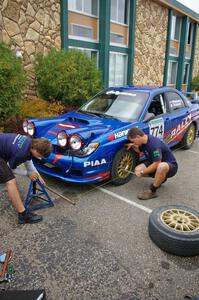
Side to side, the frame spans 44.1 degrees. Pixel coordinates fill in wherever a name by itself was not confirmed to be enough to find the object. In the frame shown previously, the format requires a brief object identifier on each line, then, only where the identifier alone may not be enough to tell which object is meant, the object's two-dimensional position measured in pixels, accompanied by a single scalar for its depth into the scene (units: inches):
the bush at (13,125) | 250.4
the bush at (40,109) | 289.0
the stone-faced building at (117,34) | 329.1
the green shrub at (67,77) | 306.3
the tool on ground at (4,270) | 88.1
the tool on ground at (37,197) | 132.7
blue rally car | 145.7
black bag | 67.8
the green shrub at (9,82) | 236.1
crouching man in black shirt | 144.5
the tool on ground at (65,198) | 137.1
